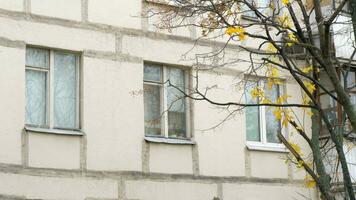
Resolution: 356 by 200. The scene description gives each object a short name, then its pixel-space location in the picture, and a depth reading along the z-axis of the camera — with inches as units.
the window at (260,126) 818.2
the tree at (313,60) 422.0
